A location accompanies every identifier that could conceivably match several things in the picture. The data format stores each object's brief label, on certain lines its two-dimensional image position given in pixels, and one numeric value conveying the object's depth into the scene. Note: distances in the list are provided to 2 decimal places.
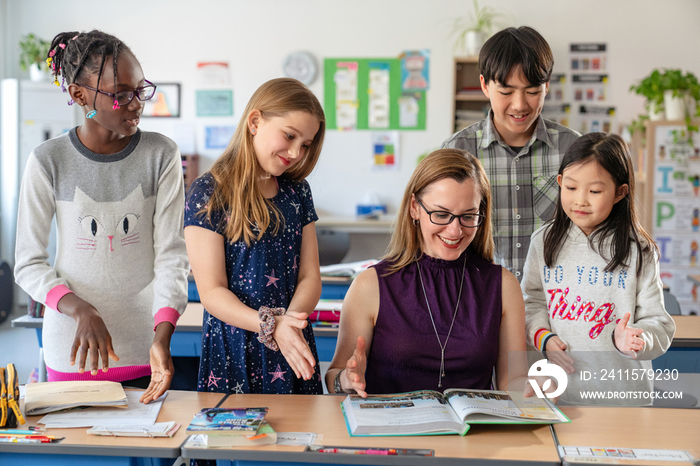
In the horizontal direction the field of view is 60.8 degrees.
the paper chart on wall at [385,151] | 5.69
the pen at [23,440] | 1.22
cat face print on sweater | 1.56
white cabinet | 5.40
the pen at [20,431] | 1.25
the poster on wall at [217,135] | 5.87
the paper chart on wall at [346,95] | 5.65
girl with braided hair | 1.52
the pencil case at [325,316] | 2.46
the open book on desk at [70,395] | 1.36
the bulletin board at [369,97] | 5.63
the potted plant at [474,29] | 5.26
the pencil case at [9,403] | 1.29
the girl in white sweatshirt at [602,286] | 1.57
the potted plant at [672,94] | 4.66
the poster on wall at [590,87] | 5.42
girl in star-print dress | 1.46
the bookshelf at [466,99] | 5.38
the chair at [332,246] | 4.65
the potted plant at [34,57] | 5.47
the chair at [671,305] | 2.56
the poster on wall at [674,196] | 4.70
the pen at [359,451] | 1.16
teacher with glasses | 1.54
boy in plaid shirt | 2.11
